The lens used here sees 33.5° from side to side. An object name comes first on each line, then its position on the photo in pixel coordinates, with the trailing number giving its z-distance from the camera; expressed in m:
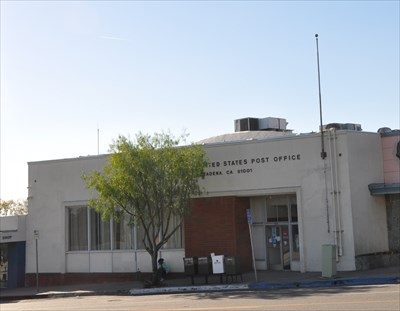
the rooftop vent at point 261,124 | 34.28
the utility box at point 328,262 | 23.92
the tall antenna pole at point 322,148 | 26.17
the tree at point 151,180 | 26.41
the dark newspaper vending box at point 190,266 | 26.16
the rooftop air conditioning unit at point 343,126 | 28.82
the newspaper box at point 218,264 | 25.45
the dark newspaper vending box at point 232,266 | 25.30
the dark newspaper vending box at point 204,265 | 25.98
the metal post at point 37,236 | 29.42
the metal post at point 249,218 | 25.15
